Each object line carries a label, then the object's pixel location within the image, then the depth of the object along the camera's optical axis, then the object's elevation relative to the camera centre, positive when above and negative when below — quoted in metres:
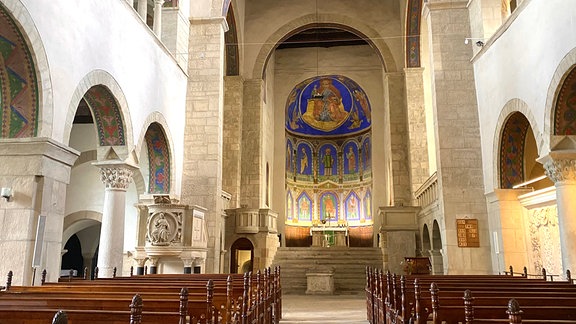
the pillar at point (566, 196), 6.80 +0.91
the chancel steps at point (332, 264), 14.43 -0.24
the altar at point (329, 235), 21.84 +1.00
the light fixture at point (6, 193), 6.00 +0.80
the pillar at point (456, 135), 9.42 +2.58
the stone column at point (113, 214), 8.45 +0.76
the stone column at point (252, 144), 16.64 +4.04
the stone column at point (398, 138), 16.08 +4.16
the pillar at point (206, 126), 11.02 +3.20
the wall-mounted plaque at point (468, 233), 9.41 +0.49
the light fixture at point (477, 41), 9.62 +4.49
